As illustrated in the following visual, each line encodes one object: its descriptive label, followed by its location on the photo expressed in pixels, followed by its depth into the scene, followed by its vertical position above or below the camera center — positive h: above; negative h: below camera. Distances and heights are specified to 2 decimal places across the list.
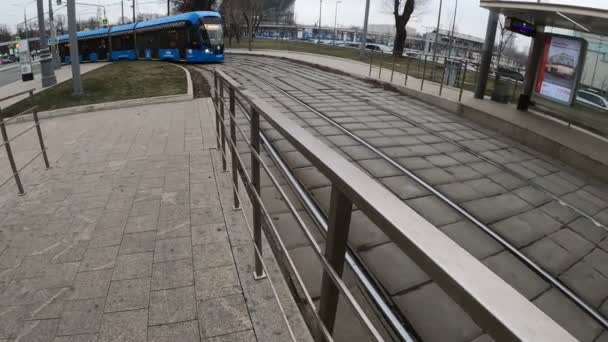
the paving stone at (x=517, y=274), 3.51 -1.87
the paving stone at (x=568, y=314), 3.11 -1.96
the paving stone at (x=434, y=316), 2.83 -1.87
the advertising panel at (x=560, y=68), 8.86 +0.13
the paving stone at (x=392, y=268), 3.32 -1.81
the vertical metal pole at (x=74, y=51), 11.84 -0.37
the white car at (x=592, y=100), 8.12 -0.51
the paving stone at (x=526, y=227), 4.30 -1.77
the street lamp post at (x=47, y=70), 14.20 -1.18
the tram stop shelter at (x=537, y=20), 6.78 +1.04
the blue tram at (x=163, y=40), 21.47 +0.23
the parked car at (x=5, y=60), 60.25 -4.04
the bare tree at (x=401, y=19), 29.15 +3.14
